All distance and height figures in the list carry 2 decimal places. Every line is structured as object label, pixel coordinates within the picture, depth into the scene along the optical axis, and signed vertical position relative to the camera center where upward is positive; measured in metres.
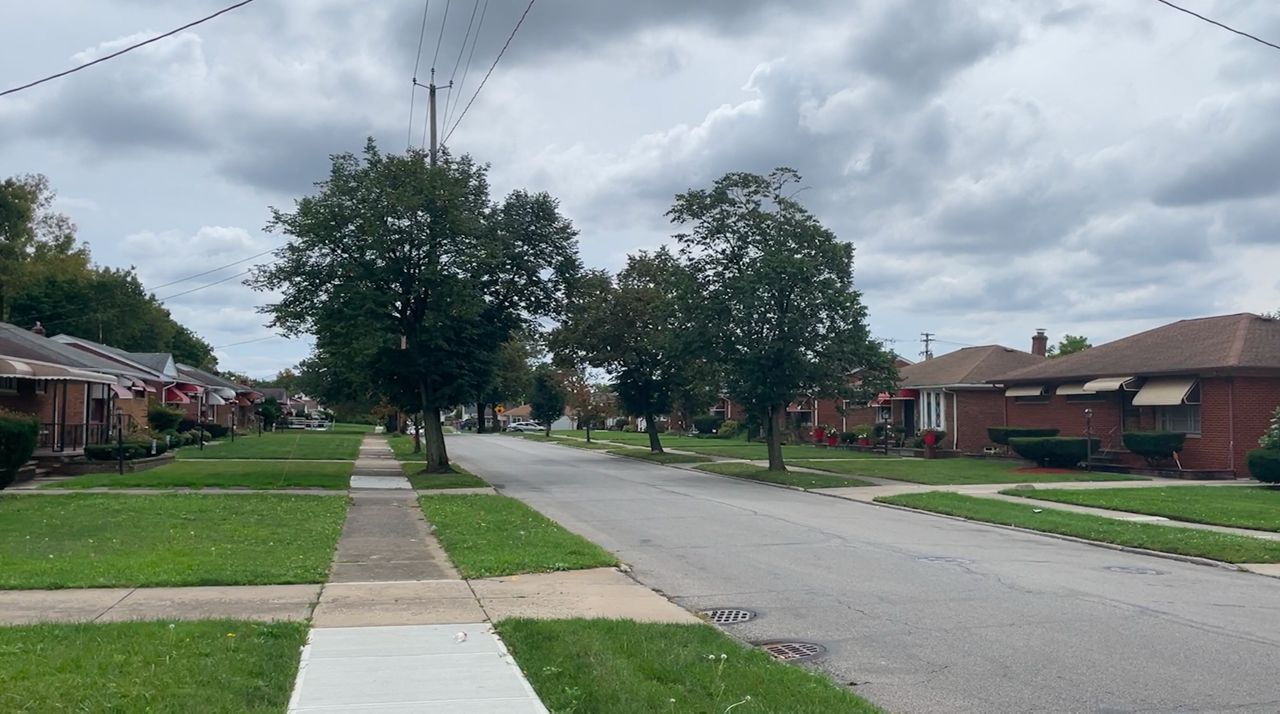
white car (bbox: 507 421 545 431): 118.00 -0.96
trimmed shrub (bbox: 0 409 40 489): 21.77 -0.50
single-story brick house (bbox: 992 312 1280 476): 31.33 +0.93
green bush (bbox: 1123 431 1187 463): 32.34 -0.74
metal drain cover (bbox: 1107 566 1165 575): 13.88 -1.91
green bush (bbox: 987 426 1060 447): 38.50 -0.52
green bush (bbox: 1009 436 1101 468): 34.16 -0.97
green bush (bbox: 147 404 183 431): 45.38 +0.00
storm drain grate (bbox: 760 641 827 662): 8.71 -1.87
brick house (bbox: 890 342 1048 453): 45.16 +0.99
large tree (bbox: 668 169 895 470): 30.73 +3.24
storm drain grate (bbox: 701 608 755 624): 10.23 -1.85
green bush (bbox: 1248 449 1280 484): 26.27 -1.10
